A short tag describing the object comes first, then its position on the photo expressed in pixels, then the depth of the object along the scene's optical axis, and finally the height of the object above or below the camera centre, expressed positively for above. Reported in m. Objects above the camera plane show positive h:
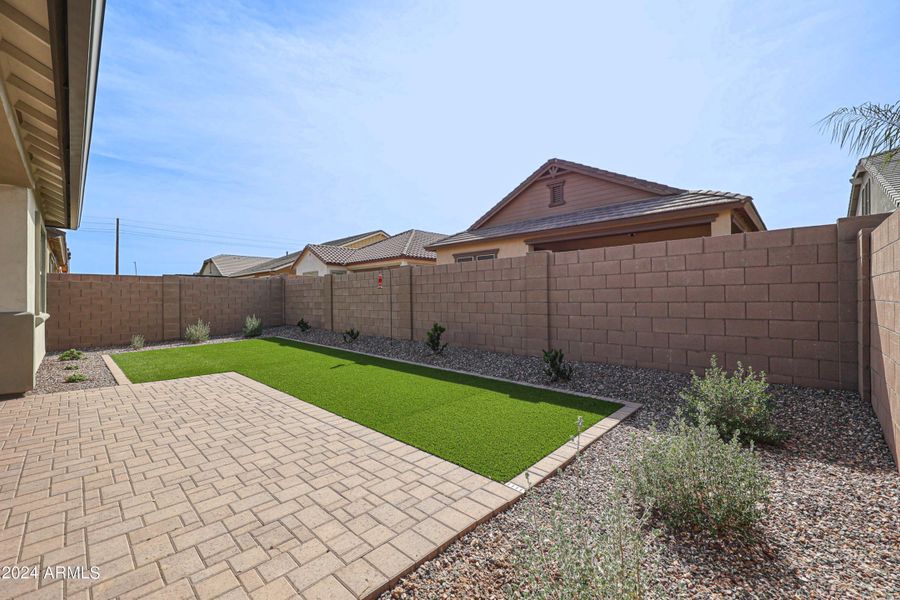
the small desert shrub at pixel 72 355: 9.34 -1.28
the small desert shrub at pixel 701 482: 2.37 -1.26
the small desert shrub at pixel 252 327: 13.54 -0.90
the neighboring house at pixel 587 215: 9.10 +2.32
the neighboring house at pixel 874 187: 9.59 +3.50
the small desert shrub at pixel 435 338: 8.63 -0.89
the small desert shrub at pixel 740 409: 3.68 -1.15
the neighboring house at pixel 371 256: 18.03 +2.43
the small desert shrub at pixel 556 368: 6.16 -1.16
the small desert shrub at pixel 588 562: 1.65 -1.26
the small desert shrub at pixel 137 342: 11.23 -1.16
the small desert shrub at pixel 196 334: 12.55 -1.05
